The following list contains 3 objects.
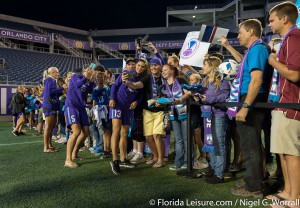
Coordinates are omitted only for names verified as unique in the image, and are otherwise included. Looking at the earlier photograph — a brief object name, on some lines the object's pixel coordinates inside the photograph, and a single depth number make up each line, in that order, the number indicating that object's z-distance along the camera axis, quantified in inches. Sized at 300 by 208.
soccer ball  147.1
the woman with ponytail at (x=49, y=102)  251.6
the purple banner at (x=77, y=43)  1397.6
